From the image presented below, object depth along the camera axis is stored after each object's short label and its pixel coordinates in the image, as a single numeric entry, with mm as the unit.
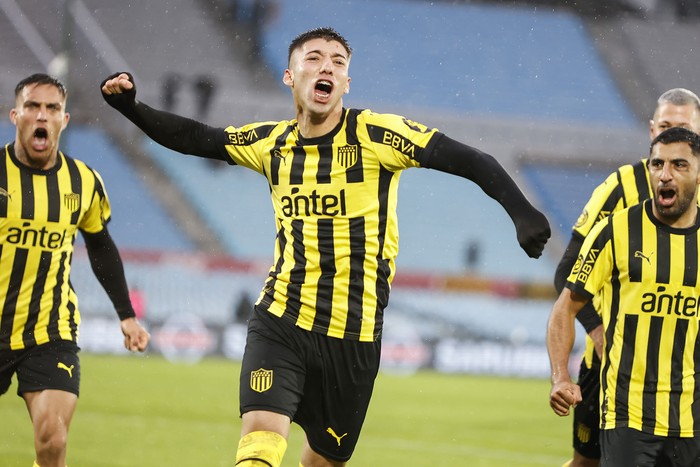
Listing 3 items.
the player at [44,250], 10648
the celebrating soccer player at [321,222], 8781
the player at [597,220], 10016
